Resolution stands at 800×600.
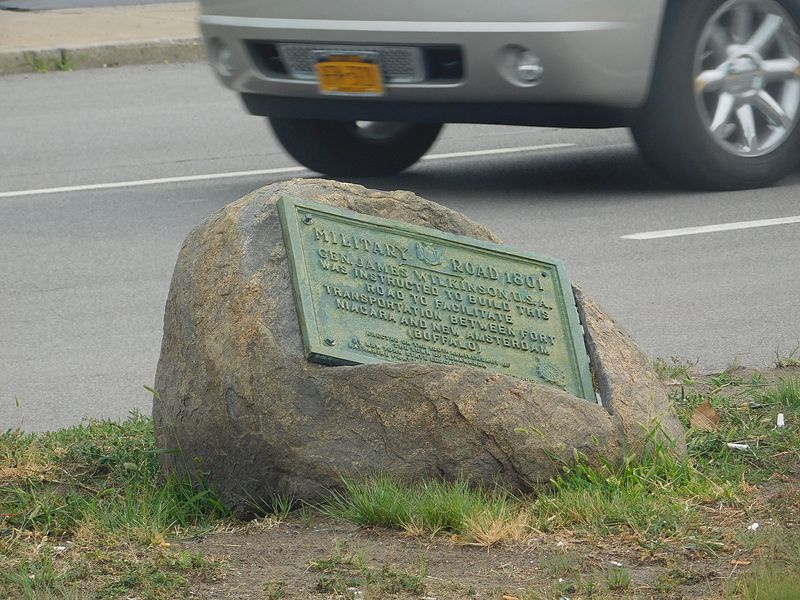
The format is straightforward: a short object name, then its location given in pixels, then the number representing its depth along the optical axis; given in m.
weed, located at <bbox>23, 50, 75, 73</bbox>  20.58
